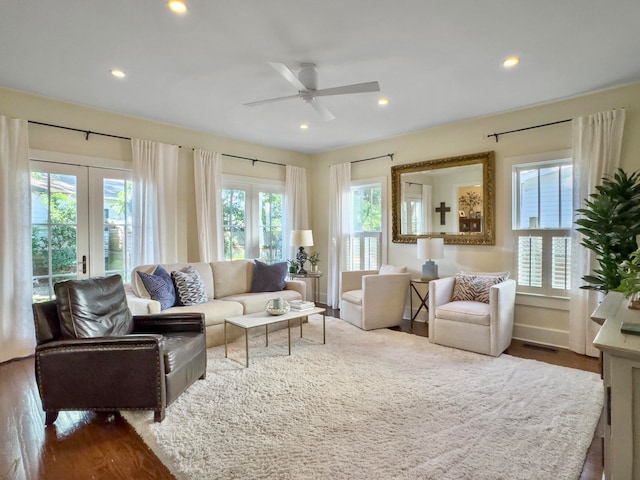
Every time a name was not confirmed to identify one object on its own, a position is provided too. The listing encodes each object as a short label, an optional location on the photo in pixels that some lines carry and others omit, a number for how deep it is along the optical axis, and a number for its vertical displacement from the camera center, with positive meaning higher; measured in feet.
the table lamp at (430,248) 14.70 -0.59
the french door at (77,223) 12.51 +0.50
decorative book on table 12.51 -2.57
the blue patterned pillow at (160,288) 12.10 -1.85
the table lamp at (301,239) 18.48 -0.22
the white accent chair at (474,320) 11.54 -3.01
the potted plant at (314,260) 19.87 -1.44
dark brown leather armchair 7.57 -2.85
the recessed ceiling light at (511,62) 9.67 +4.89
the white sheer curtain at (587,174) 11.37 +2.01
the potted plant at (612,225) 9.76 +0.24
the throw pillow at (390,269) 16.30 -1.66
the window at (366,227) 18.69 +0.43
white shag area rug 6.24 -4.16
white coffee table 11.05 -2.80
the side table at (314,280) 18.42 -2.78
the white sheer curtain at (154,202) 14.35 +1.45
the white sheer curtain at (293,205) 20.35 +1.82
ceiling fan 9.19 +4.14
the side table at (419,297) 15.92 -3.04
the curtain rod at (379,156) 17.81 +4.13
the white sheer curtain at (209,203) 16.31 +1.58
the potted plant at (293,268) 18.98 -1.82
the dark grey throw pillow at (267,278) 15.78 -1.97
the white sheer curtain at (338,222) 19.54 +0.74
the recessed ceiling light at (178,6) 7.20 +4.86
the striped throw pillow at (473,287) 13.15 -2.07
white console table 3.84 -1.92
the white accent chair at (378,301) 14.89 -2.95
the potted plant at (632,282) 4.67 -0.65
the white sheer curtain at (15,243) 11.38 -0.22
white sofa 12.17 -2.42
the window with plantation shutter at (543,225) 12.73 +0.34
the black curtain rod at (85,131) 12.35 +4.03
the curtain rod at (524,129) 12.54 +4.10
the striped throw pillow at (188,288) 12.91 -2.00
